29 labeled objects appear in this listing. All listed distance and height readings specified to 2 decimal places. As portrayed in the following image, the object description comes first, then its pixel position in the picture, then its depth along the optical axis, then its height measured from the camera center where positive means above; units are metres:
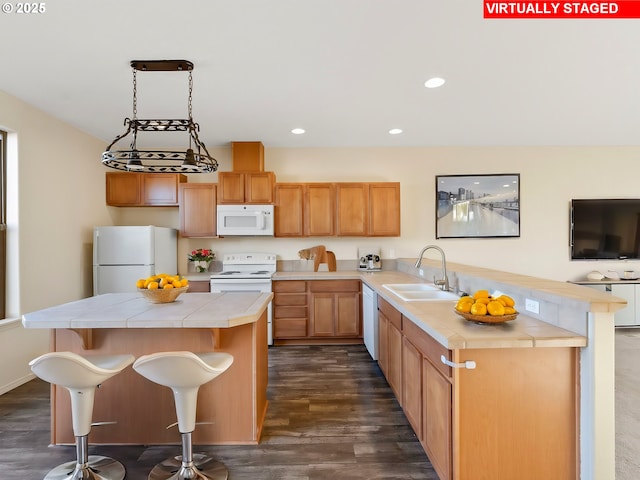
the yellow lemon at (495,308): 1.66 -0.36
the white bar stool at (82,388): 1.61 -0.78
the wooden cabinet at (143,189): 4.47 +0.68
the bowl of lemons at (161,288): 2.22 -0.34
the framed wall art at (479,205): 4.68 +0.47
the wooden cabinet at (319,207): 4.41 +0.43
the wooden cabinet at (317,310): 4.12 -0.91
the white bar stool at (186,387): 1.60 -0.77
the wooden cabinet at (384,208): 4.41 +0.41
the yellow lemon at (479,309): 1.69 -0.37
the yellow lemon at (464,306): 1.75 -0.37
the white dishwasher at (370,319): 3.30 -0.87
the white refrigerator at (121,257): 3.90 -0.22
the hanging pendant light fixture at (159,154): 2.21 +0.59
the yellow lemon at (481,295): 1.76 -0.31
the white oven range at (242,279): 4.07 -0.51
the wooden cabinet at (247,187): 4.34 +0.69
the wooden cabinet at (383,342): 2.85 -0.95
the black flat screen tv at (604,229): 4.64 +0.13
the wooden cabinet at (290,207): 4.42 +0.43
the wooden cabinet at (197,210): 4.39 +0.39
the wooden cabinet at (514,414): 1.53 -0.83
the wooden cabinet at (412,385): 1.99 -0.97
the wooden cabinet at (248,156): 4.40 +1.11
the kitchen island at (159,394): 2.12 -1.02
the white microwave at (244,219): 4.31 +0.26
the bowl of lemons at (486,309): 1.66 -0.37
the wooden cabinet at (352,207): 4.40 +0.42
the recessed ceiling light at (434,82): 2.69 +1.31
